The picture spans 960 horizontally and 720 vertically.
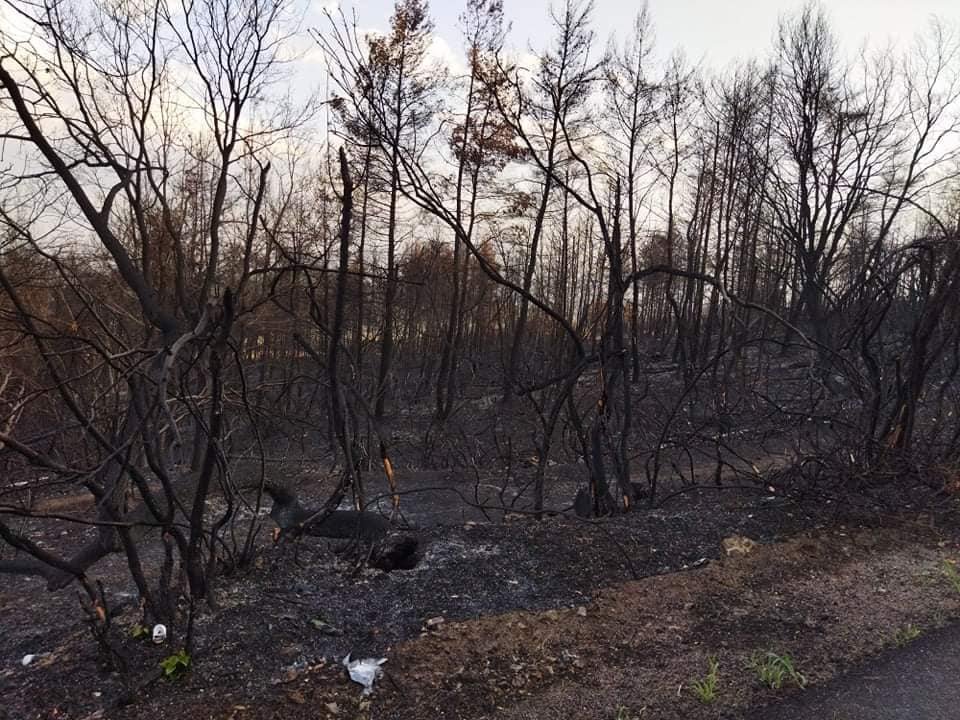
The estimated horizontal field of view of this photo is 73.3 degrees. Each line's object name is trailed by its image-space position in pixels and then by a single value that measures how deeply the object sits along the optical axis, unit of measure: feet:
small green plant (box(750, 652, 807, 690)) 9.50
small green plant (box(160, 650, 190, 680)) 9.66
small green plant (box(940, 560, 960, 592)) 12.54
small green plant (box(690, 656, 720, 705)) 9.17
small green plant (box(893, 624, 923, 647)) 10.68
